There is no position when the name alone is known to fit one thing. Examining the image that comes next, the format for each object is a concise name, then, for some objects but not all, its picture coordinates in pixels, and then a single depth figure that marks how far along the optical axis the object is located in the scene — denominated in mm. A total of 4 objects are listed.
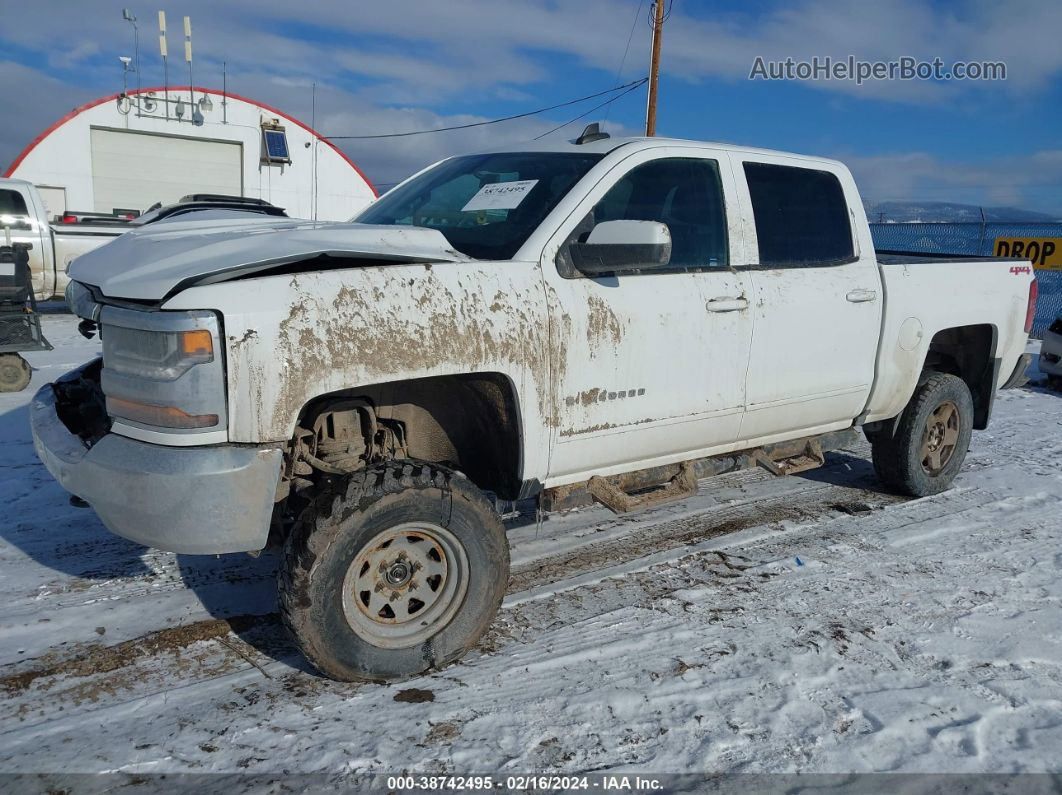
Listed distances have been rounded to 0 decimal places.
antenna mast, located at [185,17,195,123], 23156
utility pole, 20781
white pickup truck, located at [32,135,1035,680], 2727
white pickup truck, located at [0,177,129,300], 13117
